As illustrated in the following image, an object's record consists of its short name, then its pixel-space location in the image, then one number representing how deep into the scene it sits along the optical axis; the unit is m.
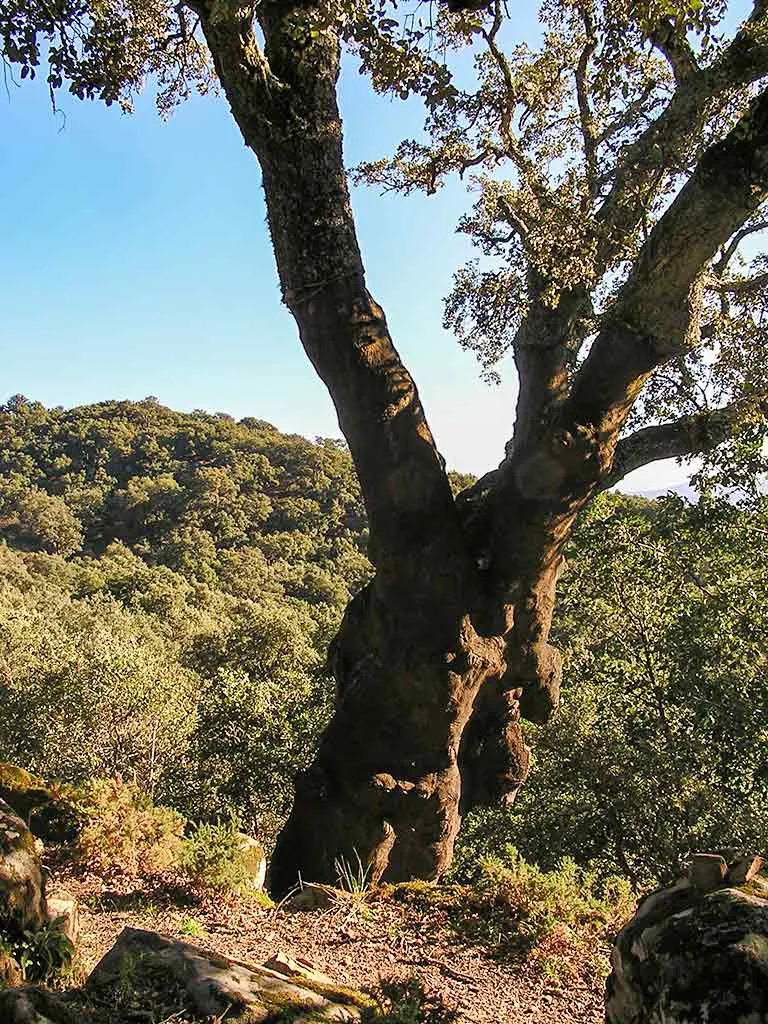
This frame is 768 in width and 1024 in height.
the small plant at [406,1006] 2.55
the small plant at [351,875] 4.72
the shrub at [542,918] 3.73
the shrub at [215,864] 4.18
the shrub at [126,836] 4.67
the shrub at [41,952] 2.56
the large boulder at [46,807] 5.07
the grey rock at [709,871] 2.10
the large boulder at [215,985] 2.26
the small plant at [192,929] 3.58
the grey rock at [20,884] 2.74
